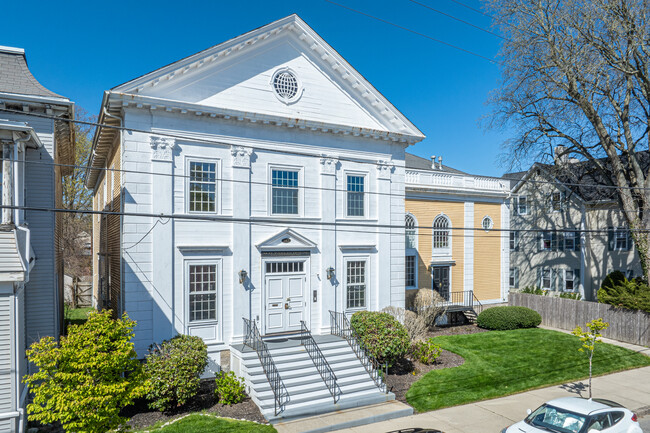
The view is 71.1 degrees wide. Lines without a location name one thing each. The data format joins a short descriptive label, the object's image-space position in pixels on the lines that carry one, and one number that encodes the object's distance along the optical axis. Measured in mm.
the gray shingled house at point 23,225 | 10461
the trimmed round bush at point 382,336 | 15766
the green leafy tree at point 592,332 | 15320
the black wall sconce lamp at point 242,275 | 16328
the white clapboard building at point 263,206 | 14875
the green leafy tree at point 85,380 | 9273
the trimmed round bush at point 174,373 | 12742
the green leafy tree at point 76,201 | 37594
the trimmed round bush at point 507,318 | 23794
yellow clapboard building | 25516
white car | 10102
